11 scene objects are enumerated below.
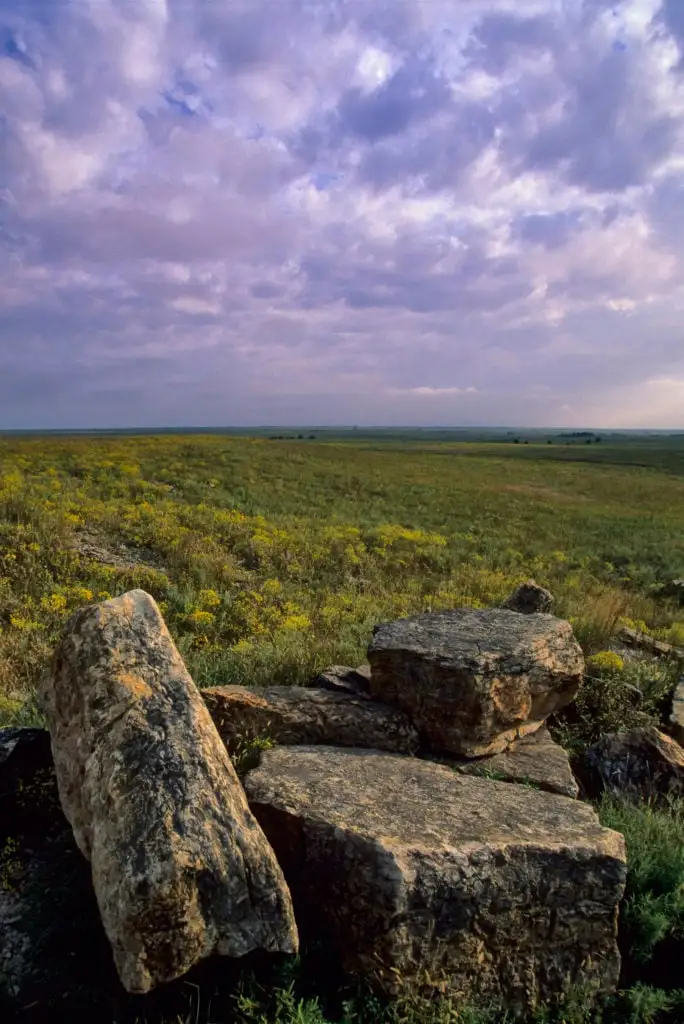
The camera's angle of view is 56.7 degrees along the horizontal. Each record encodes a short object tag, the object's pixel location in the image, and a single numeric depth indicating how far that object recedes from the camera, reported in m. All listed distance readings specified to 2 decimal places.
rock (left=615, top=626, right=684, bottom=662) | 8.57
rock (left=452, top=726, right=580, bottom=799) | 4.80
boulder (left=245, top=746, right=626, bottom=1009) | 3.28
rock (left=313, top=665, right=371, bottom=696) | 5.91
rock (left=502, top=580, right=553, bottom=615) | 8.61
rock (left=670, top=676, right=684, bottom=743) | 6.27
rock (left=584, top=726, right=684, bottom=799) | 5.28
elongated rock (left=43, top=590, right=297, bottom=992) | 2.94
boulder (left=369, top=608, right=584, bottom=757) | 5.06
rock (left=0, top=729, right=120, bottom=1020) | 3.26
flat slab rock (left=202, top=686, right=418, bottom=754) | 5.13
